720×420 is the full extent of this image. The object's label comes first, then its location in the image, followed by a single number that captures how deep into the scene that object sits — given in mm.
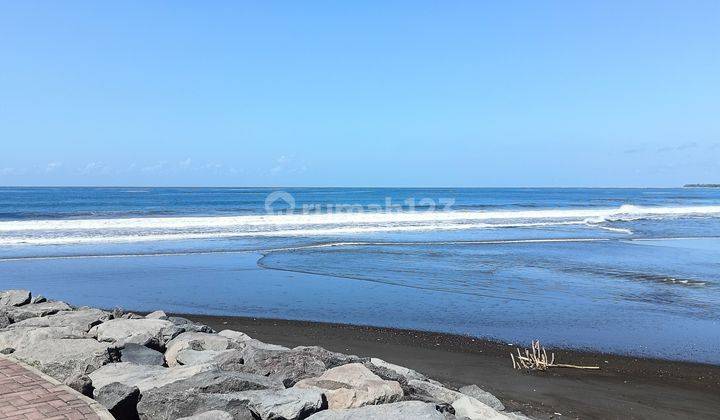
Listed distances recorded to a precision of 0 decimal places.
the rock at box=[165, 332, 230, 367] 7004
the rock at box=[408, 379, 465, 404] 5590
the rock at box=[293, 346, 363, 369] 6191
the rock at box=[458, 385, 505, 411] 6092
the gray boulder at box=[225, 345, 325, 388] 5770
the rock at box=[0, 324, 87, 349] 6684
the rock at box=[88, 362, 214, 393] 5512
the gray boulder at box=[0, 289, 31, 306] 9516
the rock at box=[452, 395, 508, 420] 5305
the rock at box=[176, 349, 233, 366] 6360
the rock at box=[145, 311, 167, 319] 8656
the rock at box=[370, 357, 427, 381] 6575
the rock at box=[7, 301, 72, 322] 8656
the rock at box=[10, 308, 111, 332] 7891
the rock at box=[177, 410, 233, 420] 4344
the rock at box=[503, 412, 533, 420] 5568
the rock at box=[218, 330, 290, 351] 7127
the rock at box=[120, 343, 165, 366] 6648
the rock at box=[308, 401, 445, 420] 4523
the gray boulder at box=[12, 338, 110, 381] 5730
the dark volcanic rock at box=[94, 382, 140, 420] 4809
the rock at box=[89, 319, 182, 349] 7219
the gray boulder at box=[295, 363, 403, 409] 4926
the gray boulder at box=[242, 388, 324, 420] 4602
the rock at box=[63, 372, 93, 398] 4926
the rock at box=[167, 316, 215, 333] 7955
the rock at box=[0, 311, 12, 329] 8117
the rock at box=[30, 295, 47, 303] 9742
